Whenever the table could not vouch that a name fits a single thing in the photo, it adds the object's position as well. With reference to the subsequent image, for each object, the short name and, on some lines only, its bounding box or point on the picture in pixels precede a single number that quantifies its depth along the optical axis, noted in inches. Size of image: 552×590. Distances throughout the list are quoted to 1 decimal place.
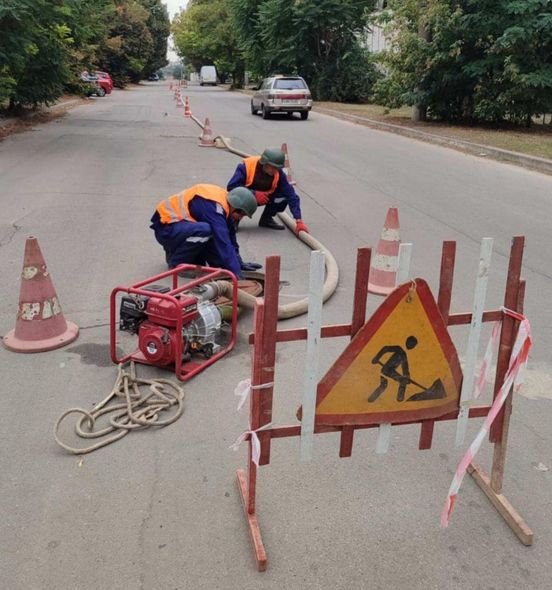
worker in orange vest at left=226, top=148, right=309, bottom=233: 288.2
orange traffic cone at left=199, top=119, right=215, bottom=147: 636.7
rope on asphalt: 134.4
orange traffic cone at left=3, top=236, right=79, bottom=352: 173.2
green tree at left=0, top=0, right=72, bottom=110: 523.2
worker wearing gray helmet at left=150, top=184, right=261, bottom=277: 205.0
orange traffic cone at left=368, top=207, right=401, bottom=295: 229.6
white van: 3071.9
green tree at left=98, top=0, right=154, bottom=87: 2218.3
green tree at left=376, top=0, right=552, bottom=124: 693.3
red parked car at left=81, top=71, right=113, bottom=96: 1536.3
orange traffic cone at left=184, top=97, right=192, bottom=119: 991.3
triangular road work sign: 99.7
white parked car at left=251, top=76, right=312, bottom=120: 986.7
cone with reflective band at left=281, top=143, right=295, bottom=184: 423.4
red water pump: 157.6
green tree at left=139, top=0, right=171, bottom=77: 3218.5
